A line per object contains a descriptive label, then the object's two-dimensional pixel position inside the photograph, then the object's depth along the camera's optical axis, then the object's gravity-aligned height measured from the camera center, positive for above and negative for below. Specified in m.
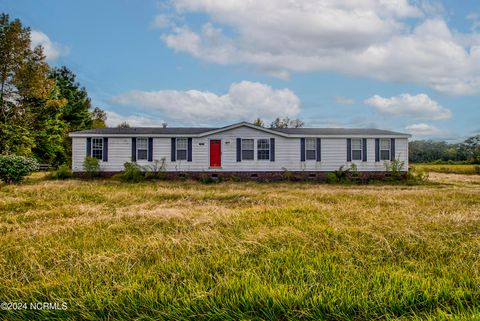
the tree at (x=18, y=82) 17.41 +5.94
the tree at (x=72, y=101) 29.39 +7.65
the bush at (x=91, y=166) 14.63 -0.34
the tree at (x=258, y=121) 37.13 +6.15
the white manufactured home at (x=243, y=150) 15.35 +0.68
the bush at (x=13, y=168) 11.70 -0.37
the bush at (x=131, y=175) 13.96 -0.84
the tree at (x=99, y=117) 33.40 +6.80
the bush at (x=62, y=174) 14.77 -0.83
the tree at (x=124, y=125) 44.34 +6.65
